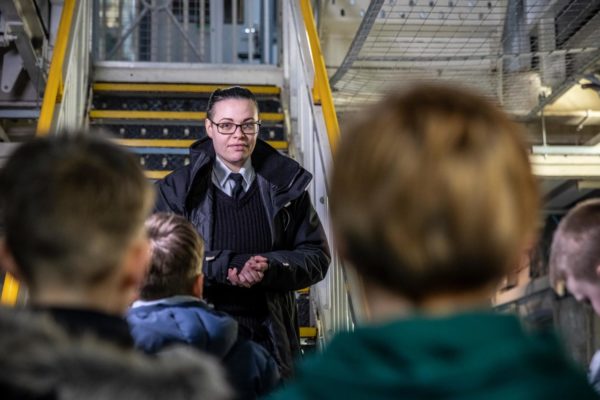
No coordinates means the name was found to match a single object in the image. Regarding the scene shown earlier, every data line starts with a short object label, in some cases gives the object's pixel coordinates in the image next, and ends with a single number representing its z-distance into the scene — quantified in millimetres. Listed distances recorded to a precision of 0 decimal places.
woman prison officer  3277
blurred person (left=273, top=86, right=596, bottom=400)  1062
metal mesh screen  6289
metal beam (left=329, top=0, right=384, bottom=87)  5633
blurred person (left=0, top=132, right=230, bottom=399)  1346
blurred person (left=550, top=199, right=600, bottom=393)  2084
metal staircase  6469
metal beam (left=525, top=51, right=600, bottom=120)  6234
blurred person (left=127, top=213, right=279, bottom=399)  2258
